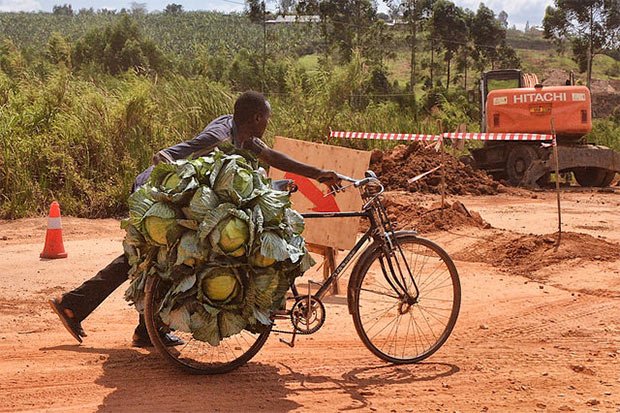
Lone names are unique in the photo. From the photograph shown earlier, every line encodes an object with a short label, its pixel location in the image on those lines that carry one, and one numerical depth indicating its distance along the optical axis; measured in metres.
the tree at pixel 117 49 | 44.00
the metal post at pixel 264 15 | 36.16
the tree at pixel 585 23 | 42.31
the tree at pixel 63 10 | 135.80
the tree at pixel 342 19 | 40.03
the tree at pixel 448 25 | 42.28
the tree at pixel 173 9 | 126.87
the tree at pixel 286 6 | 39.93
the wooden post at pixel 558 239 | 9.95
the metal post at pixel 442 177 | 12.15
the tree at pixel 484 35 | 43.34
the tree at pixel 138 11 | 127.68
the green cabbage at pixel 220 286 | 5.13
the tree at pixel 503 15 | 104.31
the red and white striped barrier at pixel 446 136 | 15.86
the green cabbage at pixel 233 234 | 5.05
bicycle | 5.54
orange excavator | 19.14
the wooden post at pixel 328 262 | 8.55
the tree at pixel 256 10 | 37.56
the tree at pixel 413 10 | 43.20
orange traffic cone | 9.62
